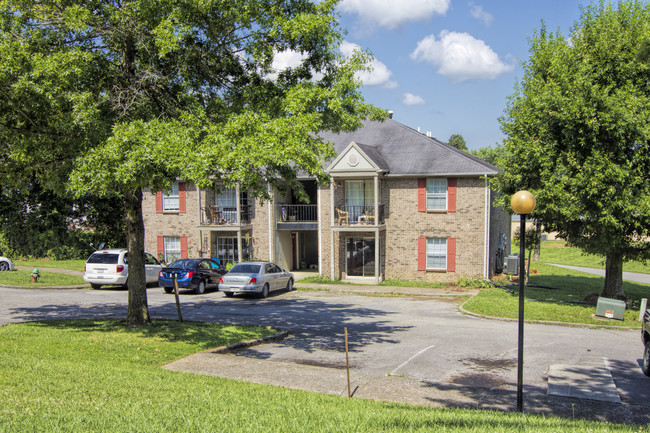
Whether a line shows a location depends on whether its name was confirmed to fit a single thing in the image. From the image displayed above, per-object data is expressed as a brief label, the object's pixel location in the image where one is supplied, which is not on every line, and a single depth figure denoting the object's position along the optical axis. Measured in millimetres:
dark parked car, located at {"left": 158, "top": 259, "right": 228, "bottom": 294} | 22359
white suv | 22422
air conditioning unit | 27188
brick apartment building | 26172
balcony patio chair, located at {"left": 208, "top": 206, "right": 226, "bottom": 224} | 29969
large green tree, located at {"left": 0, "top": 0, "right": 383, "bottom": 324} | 10094
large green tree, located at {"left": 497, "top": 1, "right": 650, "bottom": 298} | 16953
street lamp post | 7820
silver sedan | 21406
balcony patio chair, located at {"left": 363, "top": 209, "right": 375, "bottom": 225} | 27078
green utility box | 16844
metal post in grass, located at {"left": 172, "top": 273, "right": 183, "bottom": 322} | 14445
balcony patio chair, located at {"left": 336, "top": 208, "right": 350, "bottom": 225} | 27473
